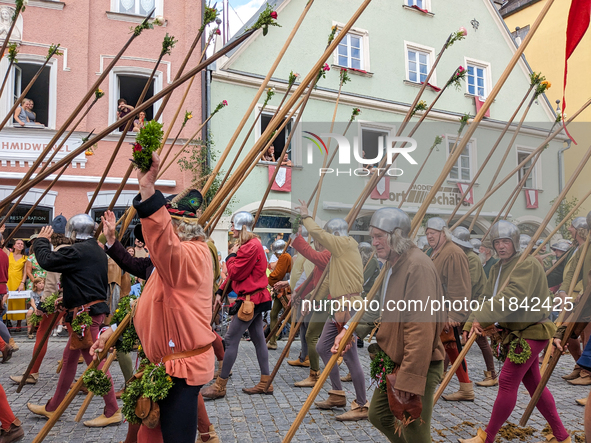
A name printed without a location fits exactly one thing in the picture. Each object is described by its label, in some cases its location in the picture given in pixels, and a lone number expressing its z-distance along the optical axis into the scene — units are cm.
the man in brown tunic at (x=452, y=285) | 487
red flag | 362
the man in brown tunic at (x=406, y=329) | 262
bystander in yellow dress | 898
